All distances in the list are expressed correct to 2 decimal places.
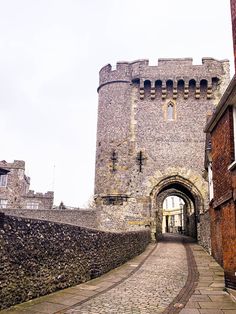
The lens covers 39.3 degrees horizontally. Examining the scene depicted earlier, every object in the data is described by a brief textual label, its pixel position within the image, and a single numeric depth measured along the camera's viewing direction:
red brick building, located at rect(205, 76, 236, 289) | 7.65
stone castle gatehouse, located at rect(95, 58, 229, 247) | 20.94
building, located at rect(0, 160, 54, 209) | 33.75
